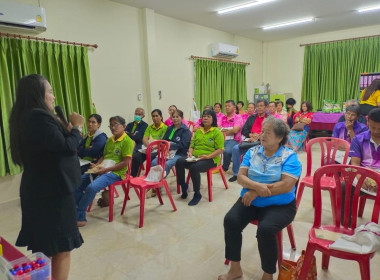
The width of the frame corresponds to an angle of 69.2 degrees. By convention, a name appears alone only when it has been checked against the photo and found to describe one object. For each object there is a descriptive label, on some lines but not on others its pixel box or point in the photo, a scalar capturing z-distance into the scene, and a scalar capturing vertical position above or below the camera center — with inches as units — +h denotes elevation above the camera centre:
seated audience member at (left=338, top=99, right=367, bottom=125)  127.4 -14.9
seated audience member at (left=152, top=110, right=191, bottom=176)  137.9 -22.4
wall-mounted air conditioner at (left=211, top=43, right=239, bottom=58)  230.1 +34.7
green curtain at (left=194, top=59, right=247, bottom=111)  226.4 +8.5
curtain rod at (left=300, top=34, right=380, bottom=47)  247.3 +44.1
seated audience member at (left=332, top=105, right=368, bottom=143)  119.5 -16.0
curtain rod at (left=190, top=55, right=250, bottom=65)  217.8 +27.9
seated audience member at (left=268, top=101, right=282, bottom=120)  209.7 -13.6
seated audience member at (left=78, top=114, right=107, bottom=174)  120.8 -20.6
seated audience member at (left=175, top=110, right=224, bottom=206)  124.2 -28.0
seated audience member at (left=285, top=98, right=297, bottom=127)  239.5 -15.5
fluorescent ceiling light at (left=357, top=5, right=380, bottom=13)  190.1 +53.9
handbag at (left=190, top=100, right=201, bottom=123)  216.4 -17.6
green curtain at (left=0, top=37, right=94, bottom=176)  123.0 +12.6
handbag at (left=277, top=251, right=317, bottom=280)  61.7 -40.3
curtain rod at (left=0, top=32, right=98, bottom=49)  121.3 +27.9
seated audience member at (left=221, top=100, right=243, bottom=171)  168.2 -24.5
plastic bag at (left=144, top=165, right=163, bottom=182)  112.8 -32.7
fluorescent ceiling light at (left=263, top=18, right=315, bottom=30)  218.5 +53.5
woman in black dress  49.4 -12.6
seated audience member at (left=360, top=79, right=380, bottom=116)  149.7 -6.3
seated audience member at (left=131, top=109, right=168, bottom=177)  147.7 -22.3
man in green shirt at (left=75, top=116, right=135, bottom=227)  104.6 -28.7
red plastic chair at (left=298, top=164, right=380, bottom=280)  61.7 -28.1
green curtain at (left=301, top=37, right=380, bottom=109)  248.2 +18.9
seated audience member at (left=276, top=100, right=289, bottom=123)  223.1 -15.7
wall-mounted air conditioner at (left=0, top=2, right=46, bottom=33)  116.3 +35.1
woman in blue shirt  65.7 -27.2
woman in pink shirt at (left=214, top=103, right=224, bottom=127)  187.4 -14.8
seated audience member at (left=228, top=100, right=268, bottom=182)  158.6 -23.0
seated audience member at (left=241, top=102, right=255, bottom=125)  215.6 -14.3
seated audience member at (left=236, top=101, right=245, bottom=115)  240.2 -14.0
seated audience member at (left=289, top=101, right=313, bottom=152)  212.1 -32.0
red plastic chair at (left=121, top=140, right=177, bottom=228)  106.5 -34.8
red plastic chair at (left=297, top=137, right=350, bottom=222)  101.4 -25.8
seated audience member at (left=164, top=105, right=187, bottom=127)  183.8 -17.7
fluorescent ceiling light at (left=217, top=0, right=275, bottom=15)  169.0 +53.7
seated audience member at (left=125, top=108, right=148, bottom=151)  159.6 -19.8
